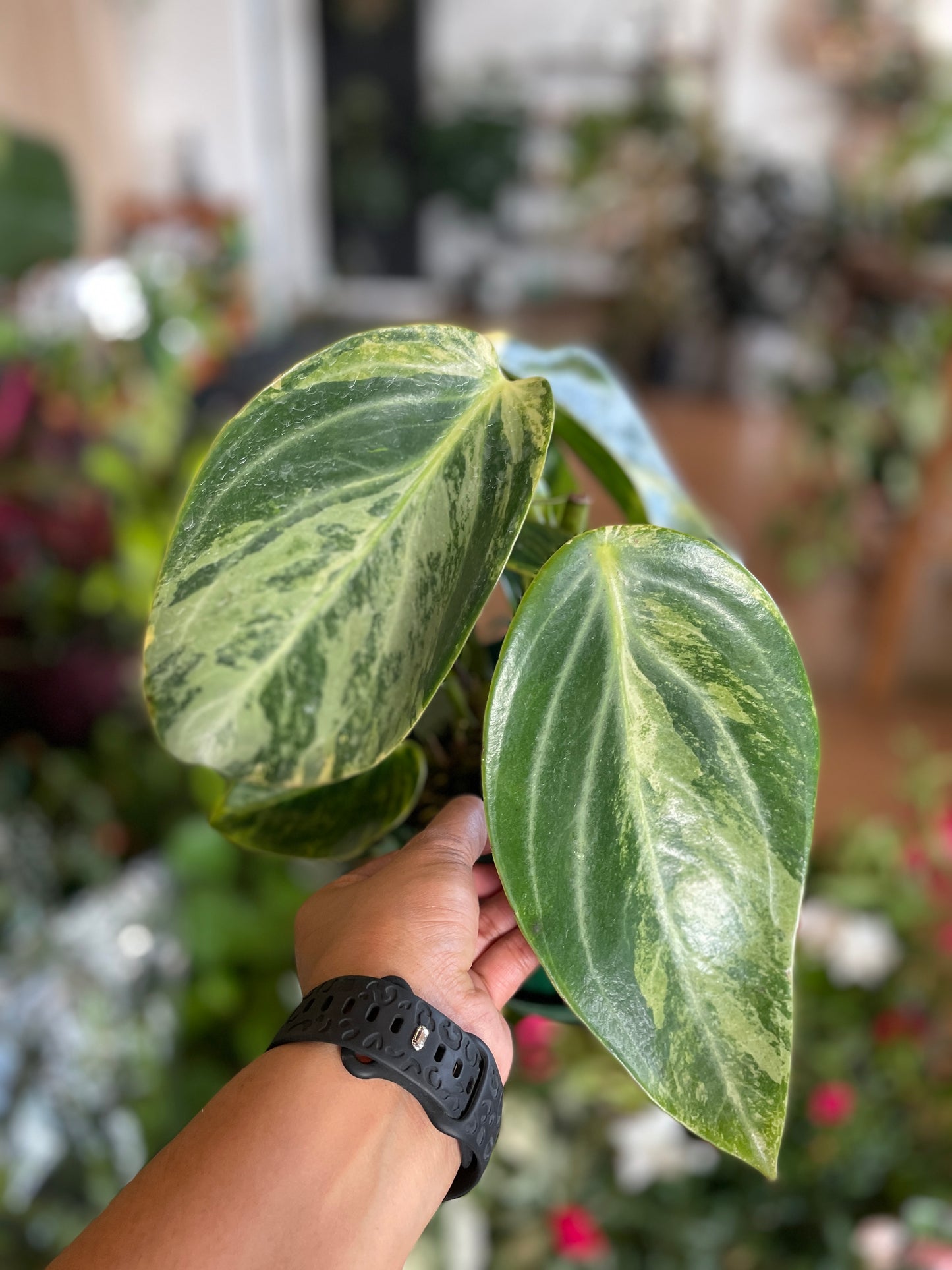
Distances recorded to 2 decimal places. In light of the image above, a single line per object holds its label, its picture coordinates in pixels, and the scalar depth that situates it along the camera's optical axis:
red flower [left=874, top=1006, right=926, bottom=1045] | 1.14
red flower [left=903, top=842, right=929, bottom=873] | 1.24
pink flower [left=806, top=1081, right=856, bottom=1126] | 1.04
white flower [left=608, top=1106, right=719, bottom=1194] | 1.00
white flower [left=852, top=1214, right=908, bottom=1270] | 0.94
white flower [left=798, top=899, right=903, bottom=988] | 1.11
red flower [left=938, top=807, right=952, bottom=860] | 1.18
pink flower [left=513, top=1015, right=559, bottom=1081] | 1.03
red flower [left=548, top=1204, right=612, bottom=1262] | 0.95
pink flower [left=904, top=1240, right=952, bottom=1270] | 0.90
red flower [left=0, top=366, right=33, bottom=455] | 1.42
